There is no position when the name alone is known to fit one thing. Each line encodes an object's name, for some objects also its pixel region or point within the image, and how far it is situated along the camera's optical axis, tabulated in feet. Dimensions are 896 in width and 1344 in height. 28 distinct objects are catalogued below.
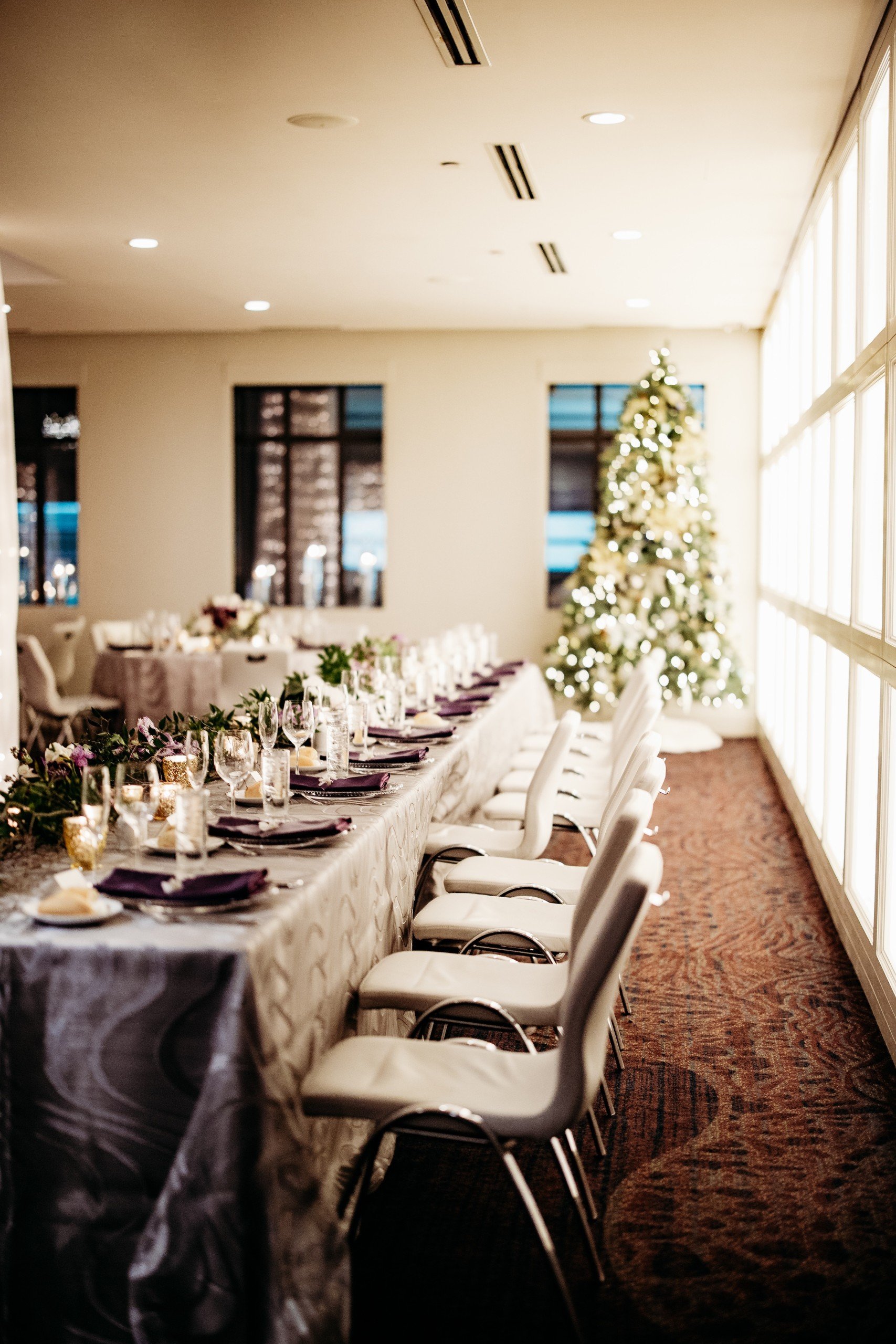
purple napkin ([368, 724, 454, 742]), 14.60
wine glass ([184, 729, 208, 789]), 10.05
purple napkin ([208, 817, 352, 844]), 9.06
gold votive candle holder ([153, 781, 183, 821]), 9.86
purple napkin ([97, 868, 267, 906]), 7.50
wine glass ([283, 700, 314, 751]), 11.37
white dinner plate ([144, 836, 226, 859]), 8.79
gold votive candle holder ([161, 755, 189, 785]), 10.28
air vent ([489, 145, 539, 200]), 20.01
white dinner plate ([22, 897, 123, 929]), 7.26
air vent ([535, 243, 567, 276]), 26.84
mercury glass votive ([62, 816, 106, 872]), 8.26
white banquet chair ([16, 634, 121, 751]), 28.50
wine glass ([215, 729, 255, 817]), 9.61
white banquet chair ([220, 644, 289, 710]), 26.48
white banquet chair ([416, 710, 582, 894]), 13.52
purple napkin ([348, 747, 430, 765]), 12.87
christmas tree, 33.30
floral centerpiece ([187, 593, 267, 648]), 28.78
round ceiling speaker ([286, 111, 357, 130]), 18.34
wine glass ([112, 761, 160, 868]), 8.39
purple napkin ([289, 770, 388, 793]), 11.19
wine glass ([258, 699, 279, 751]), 10.86
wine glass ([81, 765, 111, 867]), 8.07
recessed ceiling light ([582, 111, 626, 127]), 18.28
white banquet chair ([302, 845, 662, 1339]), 7.14
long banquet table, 6.74
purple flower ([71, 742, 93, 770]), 9.64
